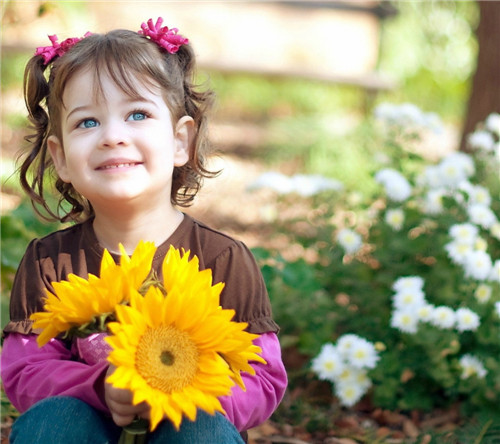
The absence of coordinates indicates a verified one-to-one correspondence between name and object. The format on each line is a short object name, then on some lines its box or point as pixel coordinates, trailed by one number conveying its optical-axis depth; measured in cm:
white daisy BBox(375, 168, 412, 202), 307
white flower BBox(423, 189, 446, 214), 298
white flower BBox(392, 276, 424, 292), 274
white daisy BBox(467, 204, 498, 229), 284
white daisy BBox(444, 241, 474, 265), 272
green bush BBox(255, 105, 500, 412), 270
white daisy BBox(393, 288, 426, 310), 269
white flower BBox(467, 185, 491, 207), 295
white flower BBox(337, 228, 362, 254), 306
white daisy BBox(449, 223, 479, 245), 276
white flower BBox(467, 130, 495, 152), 315
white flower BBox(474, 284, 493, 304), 276
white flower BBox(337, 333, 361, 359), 272
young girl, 160
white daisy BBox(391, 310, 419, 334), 266
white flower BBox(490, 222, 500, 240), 289
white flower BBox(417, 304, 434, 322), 265
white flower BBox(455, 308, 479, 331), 263
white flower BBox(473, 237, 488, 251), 279
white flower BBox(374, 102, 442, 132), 332
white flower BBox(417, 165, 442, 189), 312
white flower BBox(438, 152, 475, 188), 309
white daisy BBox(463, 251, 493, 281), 269
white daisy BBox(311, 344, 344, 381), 272
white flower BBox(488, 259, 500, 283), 273
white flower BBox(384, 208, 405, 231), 306
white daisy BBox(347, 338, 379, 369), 268
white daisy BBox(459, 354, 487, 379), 269
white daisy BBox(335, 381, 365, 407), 271
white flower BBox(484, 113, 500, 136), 325
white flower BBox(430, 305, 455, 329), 263
